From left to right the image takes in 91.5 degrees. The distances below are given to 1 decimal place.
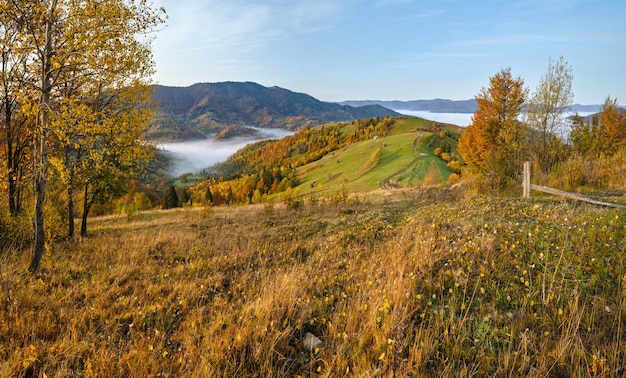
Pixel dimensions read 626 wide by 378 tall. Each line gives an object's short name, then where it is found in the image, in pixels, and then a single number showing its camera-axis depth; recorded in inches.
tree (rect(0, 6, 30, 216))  298.8
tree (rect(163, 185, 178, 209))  3317.7
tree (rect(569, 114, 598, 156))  1348.4
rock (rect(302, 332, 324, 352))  161.9
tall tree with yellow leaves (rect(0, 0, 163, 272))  293.1
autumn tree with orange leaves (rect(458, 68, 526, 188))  1547.7
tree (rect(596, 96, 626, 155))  1768.6
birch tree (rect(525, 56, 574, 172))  1081.4
